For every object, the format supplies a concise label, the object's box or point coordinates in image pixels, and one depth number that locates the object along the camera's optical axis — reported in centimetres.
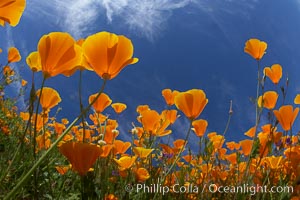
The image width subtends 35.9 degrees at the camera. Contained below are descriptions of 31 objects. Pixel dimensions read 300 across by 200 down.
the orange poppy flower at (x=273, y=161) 67
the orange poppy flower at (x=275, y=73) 79
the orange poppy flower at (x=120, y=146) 70
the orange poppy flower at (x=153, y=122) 69
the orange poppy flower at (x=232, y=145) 108
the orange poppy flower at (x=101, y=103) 64
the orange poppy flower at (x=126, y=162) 62
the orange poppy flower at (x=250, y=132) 82
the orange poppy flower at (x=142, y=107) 87
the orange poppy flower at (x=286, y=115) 67
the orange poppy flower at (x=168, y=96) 85
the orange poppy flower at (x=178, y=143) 86
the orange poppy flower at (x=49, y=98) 56
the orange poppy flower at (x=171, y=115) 79
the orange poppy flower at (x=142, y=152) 63
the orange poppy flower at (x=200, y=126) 74
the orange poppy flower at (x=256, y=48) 80
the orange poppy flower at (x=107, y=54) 39
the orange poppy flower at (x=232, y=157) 90
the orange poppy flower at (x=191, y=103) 54
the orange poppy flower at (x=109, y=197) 55
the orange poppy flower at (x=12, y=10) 34
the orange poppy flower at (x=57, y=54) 37
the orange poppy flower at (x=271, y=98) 75
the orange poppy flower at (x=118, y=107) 84
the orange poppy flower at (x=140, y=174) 65
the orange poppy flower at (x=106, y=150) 57
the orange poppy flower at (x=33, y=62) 42
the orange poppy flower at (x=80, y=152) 40
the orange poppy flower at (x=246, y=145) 80
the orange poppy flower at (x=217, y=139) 83
